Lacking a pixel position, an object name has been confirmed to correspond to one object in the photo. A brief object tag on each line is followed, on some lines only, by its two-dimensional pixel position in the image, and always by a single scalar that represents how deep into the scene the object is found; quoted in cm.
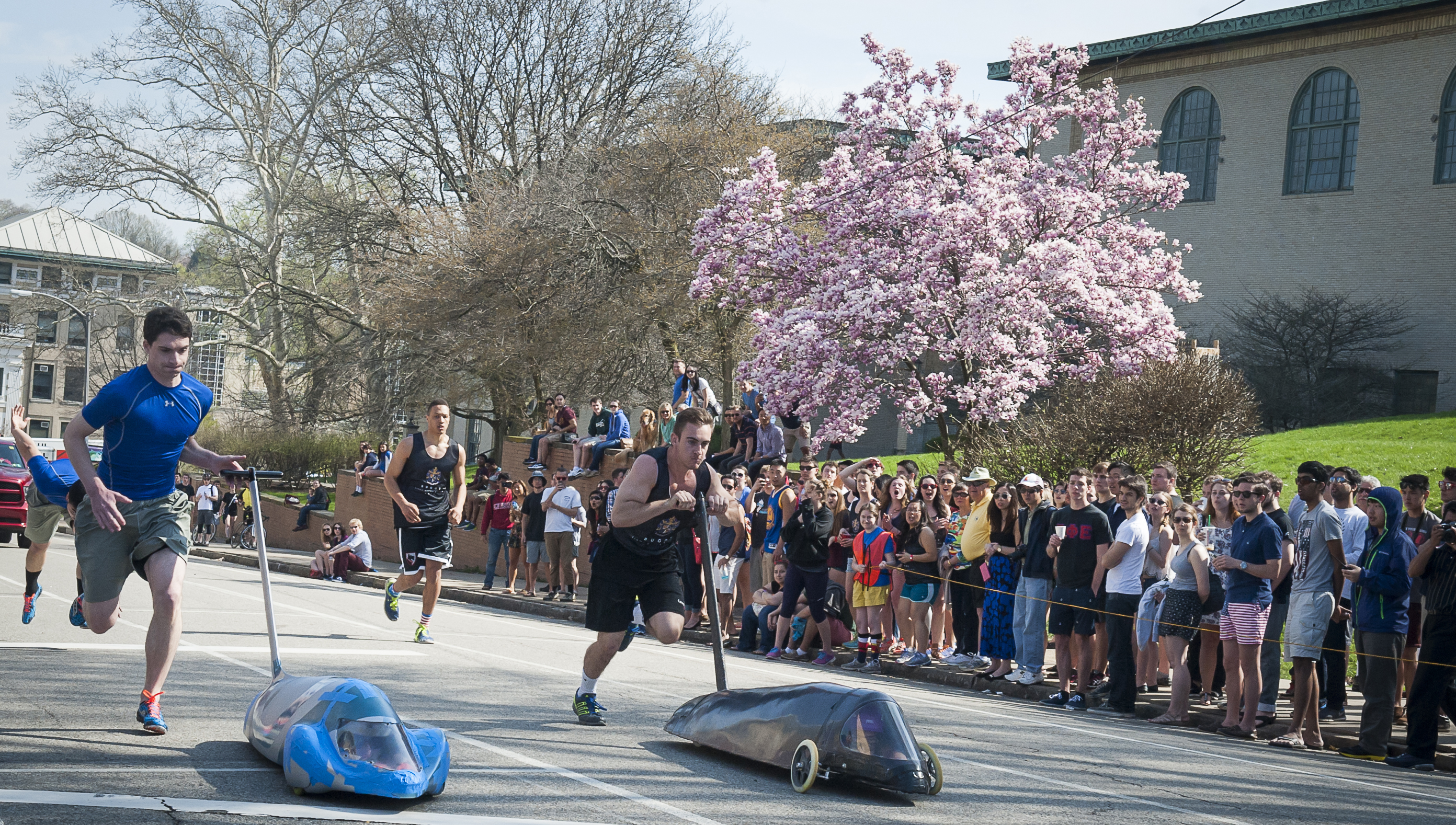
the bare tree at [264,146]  4041
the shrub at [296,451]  4531
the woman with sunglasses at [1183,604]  1145
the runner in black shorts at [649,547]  785
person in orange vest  1485
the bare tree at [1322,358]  3055
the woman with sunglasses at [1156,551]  1262
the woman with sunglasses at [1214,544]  1182
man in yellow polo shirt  1393
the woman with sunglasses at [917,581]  1438
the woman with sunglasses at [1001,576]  1366
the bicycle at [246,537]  3725
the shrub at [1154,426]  1922
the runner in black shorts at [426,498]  1184
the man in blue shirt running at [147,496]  680
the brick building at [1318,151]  3147
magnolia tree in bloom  2139
